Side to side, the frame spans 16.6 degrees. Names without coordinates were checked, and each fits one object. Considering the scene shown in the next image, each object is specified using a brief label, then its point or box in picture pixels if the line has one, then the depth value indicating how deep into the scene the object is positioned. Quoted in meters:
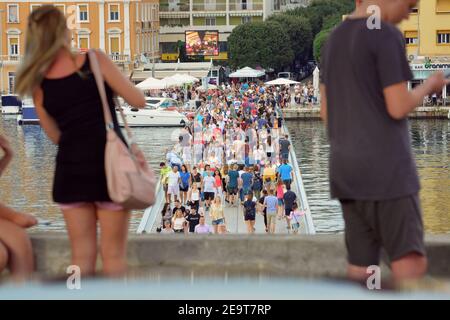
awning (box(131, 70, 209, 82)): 90.12
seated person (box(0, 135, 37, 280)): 4.98
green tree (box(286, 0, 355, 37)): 105.19
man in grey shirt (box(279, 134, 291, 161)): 33.82
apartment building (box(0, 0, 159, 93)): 95.38
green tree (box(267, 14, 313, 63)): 97.94
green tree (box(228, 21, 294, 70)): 93.62
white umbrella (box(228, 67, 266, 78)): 84.88
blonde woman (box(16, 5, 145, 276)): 4.78
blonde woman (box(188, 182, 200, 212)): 23.55
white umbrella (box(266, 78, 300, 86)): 77.25
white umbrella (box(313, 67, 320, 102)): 72.56
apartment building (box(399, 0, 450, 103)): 73.56
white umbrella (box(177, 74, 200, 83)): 77.31
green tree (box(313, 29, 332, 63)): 85.00
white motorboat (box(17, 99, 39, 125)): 67.25
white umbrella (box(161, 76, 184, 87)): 74.81
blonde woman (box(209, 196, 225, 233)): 22.20
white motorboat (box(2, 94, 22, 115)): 77.00
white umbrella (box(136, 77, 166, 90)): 72.50
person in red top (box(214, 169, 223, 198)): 27.15
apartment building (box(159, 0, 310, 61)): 111.00
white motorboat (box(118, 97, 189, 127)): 67.94
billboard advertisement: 104.06
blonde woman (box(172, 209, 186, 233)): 21.14
